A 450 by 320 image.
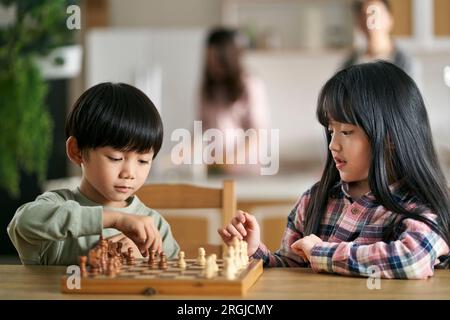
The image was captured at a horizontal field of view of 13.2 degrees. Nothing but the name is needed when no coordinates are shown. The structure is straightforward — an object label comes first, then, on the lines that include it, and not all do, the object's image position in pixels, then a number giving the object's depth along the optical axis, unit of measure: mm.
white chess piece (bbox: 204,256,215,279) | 3153
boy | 3315
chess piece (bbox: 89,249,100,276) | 3186
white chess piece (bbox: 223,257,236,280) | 3149
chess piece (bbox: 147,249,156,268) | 3314
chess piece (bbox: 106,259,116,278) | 3173
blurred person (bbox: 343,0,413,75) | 6160
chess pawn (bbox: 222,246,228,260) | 3697
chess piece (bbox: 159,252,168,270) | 3269
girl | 3328
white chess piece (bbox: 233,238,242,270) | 3250
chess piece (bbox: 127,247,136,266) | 3335
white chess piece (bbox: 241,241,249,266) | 3296
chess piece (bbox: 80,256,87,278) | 3179
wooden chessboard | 3122
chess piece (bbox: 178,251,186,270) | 3278
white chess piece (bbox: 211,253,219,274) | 3192
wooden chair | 3807
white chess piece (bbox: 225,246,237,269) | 3203
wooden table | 3126
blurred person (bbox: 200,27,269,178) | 7073
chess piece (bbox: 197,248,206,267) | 3312
